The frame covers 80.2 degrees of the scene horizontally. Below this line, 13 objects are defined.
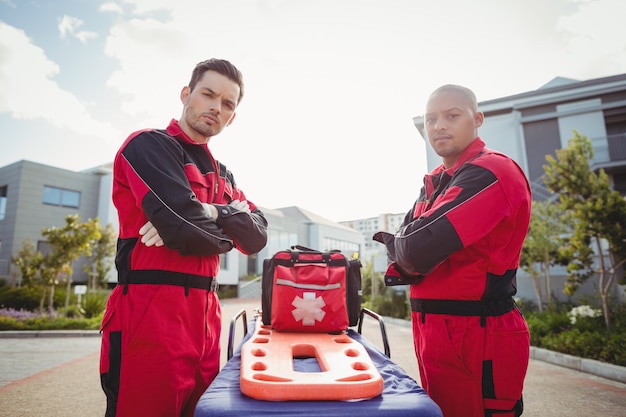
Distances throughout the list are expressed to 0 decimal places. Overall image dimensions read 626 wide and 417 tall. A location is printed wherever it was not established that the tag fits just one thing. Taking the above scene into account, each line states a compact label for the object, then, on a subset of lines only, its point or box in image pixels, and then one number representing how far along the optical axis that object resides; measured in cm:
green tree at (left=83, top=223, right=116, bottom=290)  2011
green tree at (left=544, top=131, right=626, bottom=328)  723
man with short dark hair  164
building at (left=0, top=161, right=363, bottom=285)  2442
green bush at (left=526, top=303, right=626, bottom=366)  611
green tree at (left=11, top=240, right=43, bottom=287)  1229
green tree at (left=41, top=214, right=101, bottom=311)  1218
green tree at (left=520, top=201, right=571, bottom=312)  962
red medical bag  250
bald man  172
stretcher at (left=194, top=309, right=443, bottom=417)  127
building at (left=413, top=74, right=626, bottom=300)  1666
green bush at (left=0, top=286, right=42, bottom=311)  1399
